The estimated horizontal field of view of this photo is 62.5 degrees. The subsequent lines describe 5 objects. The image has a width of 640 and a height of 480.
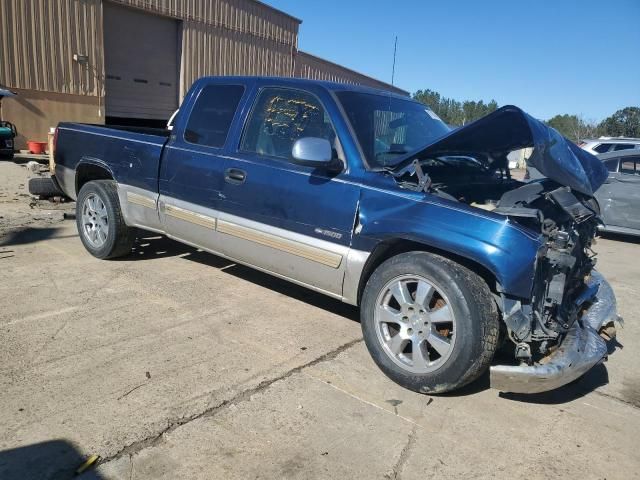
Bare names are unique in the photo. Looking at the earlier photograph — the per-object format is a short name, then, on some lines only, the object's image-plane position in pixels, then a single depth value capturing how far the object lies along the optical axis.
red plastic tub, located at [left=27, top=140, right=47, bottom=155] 16.08
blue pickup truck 3.04
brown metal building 15.98
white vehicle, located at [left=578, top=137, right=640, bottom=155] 12.22
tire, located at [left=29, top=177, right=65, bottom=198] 7.89
